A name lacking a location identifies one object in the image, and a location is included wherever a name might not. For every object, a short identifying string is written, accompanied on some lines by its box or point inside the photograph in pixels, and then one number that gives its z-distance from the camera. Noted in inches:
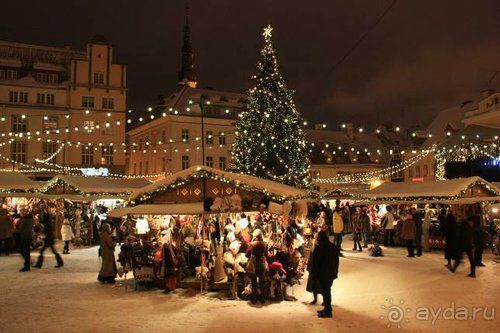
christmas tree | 1170.6
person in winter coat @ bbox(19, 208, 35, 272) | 599.2
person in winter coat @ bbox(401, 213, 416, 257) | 736.3
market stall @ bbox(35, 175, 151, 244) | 946.1
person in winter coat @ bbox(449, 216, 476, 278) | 544.4
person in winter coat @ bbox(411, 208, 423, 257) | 766.9
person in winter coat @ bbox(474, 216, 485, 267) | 590.6
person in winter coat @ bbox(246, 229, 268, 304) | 430.6
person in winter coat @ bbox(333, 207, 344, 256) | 737.6
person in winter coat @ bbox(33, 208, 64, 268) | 631.8
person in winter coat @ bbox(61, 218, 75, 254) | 790.5
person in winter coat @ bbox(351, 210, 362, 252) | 839.7
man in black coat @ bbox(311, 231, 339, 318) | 383.6
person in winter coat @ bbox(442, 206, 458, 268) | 587.2
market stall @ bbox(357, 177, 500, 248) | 865.5
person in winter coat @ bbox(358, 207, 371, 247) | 887.7
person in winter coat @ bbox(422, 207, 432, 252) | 821.5
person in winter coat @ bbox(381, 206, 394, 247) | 886.4
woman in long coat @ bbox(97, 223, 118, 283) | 520.4
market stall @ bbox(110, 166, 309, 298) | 473.1
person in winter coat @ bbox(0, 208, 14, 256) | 741.3
